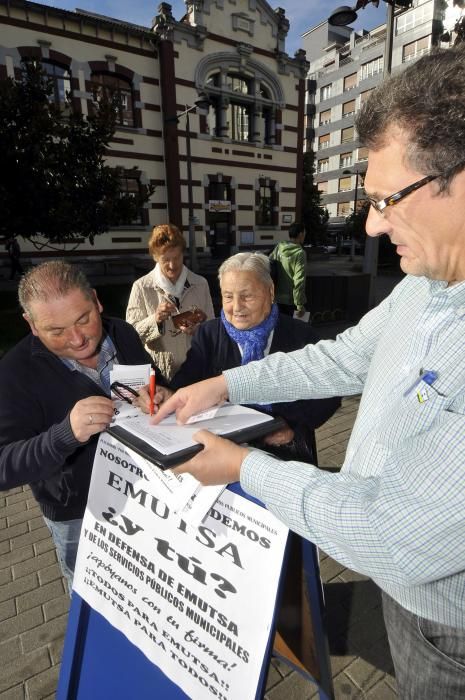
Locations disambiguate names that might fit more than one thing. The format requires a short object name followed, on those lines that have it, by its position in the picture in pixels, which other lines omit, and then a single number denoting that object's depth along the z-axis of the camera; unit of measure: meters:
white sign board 1.21
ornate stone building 15.62
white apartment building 38.13
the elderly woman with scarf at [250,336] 2.20
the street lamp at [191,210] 13.43
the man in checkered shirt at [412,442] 0.81
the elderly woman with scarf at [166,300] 3.44
